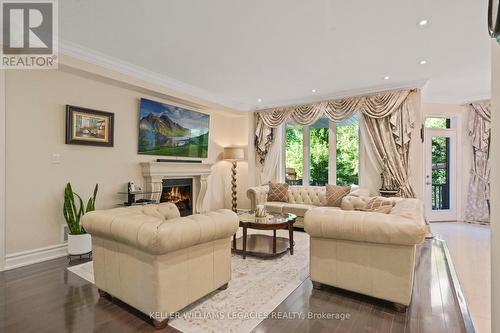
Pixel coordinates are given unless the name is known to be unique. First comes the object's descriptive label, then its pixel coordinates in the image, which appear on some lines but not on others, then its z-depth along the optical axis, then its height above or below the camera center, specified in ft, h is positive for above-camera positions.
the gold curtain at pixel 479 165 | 18.08 +0.06
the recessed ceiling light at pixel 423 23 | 9.18 +5.18
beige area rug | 6.53 -4.01
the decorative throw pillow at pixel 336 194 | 16.29 -1.82
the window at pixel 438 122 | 19.69 +3.37
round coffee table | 11.33 -3.59
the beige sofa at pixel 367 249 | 6.86 -2.41
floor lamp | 20.33 +0.94
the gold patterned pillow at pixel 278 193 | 18.43 -1.96
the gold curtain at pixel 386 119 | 15.60 +2.95
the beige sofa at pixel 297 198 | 16.42 -2.31
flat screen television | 15.30 +2.34
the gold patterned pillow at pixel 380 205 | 9.20 -1.56
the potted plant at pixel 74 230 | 11.13 -2.83
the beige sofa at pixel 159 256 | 6.17 -2.45
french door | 19.29 -0.70
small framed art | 11.94 +1.93
